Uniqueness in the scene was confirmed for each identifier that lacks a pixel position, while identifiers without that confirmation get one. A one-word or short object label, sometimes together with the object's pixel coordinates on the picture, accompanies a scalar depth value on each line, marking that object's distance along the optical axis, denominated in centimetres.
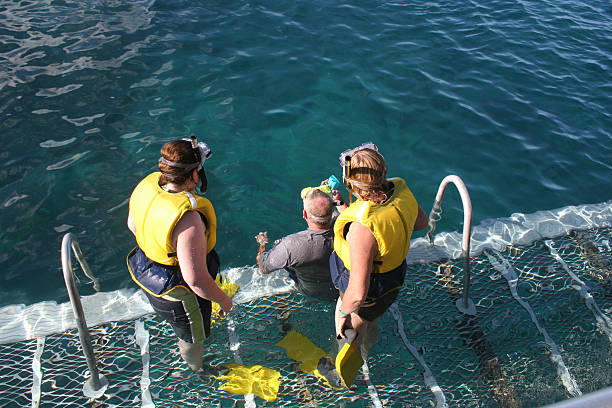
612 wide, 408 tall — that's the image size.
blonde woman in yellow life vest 306
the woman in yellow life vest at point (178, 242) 301
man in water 379
